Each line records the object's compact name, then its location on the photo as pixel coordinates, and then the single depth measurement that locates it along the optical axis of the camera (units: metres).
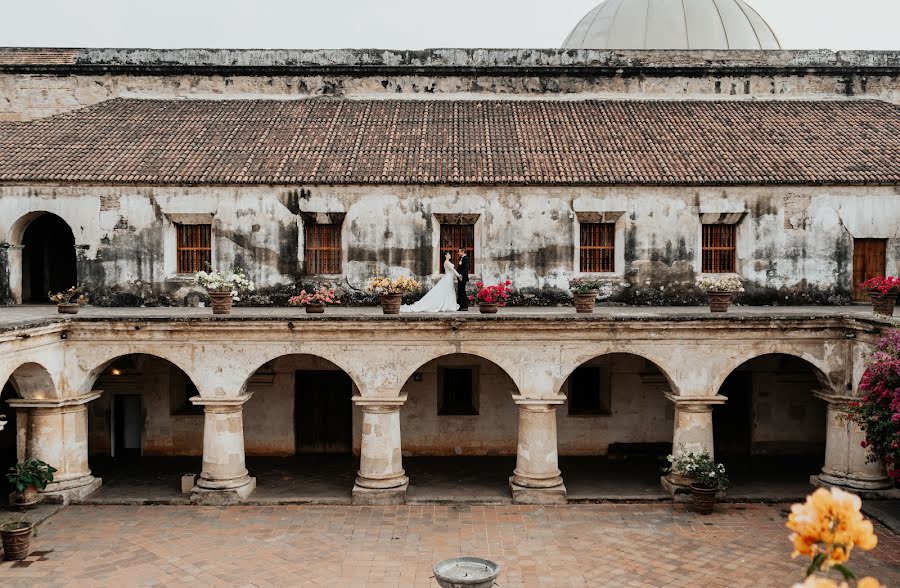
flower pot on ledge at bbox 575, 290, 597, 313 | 17.86
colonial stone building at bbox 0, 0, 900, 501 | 17.58
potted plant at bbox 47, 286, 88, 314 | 17.94
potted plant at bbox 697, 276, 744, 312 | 18.14
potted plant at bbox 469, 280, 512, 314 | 17.70
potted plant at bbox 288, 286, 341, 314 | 17.78
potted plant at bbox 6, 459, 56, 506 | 16.67
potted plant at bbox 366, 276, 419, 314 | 17.64
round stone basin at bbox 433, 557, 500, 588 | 11.42
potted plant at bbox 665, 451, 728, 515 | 16.94
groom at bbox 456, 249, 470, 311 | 18.86
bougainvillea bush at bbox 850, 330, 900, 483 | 14.01
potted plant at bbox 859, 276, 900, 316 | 17.02
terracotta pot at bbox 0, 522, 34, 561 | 14.49
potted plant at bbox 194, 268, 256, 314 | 17.73
